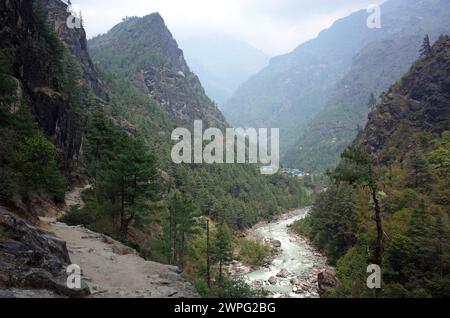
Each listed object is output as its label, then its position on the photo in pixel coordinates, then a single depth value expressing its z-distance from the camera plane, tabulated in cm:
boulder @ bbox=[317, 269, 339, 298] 3912
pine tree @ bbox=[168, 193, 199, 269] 3988
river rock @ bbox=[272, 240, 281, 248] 7038
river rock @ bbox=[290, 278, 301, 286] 4489
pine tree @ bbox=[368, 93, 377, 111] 13288
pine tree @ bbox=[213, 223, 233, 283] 4159
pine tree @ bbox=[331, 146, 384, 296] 1984
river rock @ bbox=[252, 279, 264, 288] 4328
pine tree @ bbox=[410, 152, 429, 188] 5238
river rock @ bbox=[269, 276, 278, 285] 4591
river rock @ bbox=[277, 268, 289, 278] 4972
